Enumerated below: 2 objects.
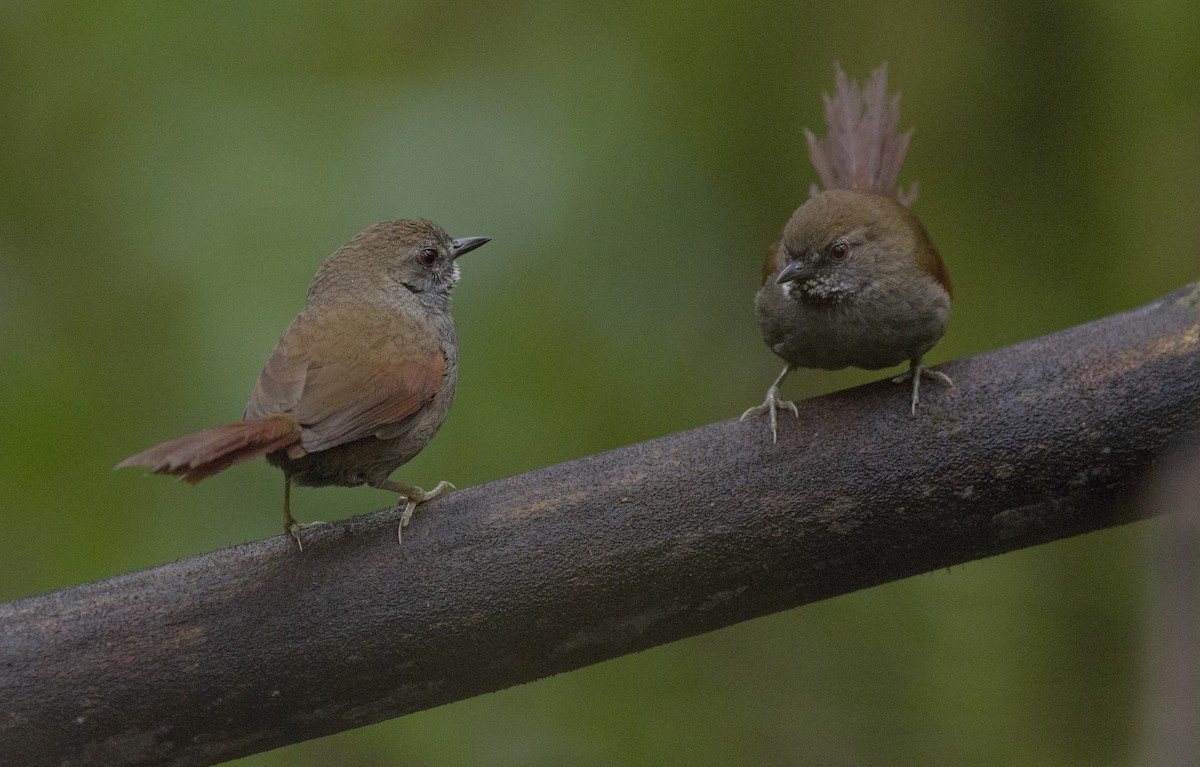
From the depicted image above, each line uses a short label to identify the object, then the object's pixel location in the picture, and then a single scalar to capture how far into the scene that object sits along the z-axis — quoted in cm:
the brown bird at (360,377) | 546
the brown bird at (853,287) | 666
